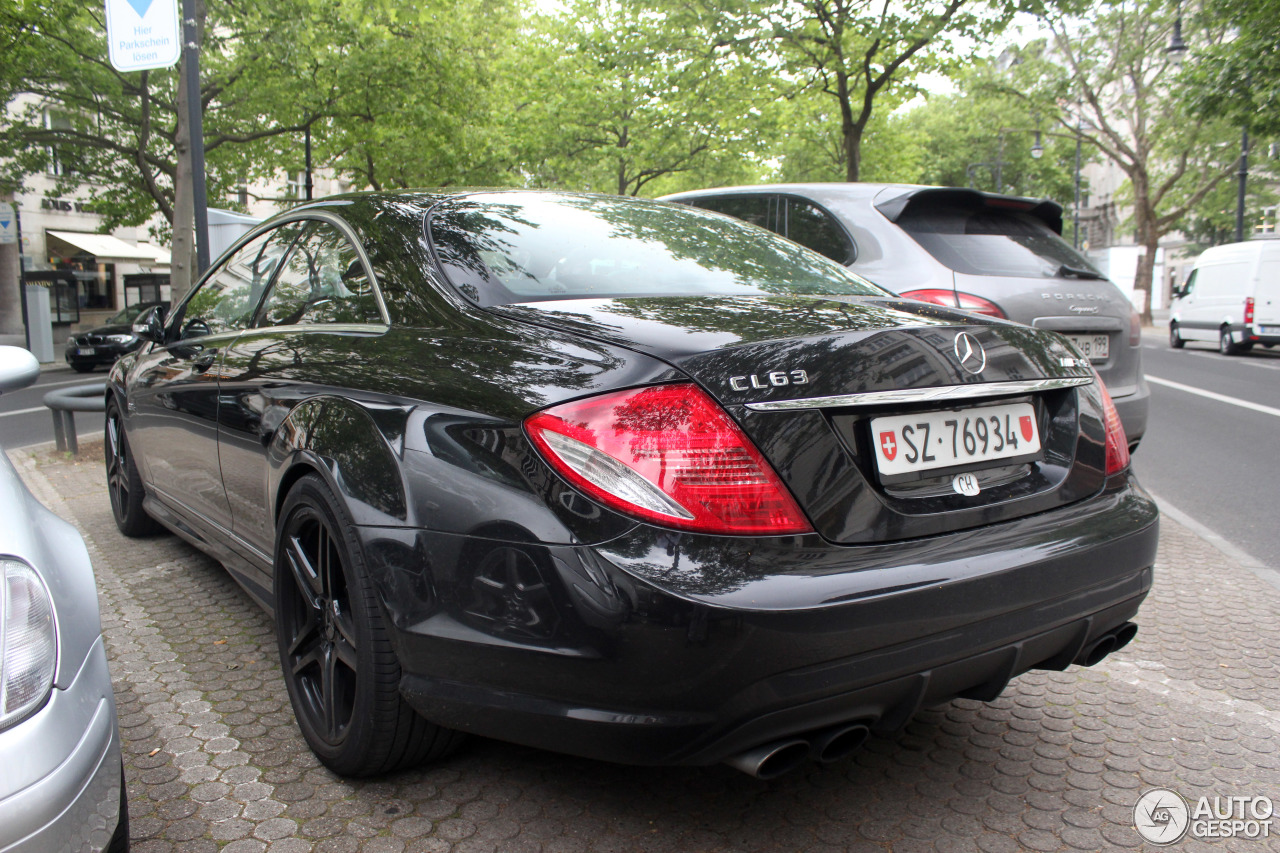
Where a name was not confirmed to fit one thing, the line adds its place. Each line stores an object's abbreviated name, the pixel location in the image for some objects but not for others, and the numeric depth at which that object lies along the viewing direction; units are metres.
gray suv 4.97
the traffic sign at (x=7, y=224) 21.42
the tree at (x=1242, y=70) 15.70
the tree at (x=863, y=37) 16.88
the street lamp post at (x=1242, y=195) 28.08
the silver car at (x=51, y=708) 1.51
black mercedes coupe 1.90
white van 20.19
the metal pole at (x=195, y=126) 8.37
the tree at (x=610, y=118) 26.14
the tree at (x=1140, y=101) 31.66
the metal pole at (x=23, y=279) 22.59
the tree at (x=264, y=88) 18.06
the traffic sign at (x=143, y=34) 7.29
